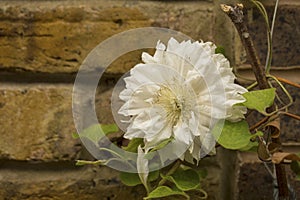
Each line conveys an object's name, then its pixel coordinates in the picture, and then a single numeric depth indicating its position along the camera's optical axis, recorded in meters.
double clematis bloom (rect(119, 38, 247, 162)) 0.89
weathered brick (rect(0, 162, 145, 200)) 1.00
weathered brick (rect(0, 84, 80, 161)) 1.00
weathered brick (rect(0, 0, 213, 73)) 1.00
